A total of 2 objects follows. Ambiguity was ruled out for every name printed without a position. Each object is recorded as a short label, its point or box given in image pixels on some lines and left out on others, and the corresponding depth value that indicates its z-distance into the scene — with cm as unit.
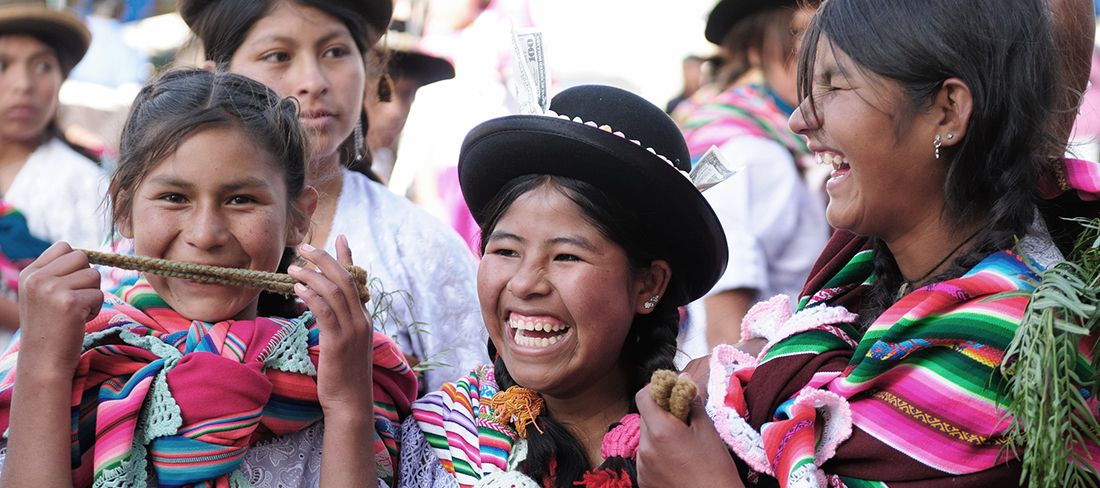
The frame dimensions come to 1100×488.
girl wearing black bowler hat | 273
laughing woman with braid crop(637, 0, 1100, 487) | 231
